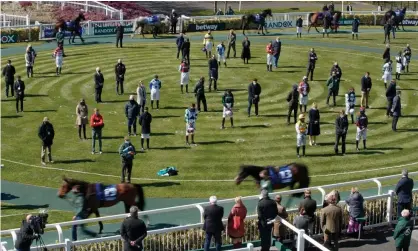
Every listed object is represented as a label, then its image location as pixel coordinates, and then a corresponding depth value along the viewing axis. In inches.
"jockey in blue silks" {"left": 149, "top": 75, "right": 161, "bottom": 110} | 1197.7
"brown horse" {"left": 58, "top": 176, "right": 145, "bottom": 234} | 725.9
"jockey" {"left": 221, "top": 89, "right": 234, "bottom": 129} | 1104.8
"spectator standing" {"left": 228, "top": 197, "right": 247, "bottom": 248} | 661.9
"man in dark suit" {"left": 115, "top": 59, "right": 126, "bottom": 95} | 1288.1
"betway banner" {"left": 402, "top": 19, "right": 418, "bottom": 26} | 2129.7
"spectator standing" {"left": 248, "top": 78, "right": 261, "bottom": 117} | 1163.9
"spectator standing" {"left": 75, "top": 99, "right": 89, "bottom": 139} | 1060.7
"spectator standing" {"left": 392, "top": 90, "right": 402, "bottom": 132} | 1103.0
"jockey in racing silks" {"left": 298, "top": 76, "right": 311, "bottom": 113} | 1166.7
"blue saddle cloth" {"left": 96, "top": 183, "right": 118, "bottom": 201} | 727.7
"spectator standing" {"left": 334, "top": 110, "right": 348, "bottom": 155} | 999.6
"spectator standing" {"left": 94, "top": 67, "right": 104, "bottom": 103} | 1237.7
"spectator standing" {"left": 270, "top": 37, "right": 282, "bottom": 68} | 1482.5
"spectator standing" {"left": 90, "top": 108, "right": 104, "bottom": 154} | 995.9
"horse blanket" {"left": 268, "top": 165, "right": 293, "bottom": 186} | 770.8
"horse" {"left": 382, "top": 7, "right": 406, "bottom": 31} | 1947.1
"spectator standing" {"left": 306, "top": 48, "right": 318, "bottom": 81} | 1374.3
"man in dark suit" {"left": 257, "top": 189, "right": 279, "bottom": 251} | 657.6
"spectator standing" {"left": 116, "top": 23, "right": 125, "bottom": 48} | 1724.9
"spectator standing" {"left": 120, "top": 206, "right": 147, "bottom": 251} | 611.5
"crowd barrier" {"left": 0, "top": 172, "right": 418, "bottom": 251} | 637.9
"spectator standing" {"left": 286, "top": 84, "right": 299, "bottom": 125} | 1114.7
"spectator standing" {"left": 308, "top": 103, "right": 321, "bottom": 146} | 1029.8
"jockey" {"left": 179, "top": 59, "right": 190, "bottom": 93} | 1294.3
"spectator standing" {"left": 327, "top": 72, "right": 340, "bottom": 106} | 1218.0
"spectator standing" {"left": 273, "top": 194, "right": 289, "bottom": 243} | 680.8
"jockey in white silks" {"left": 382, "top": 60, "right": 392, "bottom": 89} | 1328.7
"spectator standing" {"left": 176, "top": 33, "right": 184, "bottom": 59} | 1571.1
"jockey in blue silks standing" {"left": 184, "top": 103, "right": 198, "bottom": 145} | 1029.8
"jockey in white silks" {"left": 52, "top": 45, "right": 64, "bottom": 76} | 1453.0
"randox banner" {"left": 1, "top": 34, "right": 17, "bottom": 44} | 1818.0
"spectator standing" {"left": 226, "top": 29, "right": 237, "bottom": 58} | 1606.3
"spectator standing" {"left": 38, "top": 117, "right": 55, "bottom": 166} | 956.0
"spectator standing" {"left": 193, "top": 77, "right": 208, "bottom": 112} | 1165.1
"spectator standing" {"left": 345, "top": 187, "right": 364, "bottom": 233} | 720.3
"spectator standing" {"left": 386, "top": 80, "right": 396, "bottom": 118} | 1167.9
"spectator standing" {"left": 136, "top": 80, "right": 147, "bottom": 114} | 1160.8
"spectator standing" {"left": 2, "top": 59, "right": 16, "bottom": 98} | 1267.2
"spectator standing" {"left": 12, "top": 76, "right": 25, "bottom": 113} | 1188.8
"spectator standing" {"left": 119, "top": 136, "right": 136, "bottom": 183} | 860.0
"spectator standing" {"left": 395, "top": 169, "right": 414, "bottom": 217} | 737.6
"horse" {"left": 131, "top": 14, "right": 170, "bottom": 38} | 1924.2
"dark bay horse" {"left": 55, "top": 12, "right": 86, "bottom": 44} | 1790.1
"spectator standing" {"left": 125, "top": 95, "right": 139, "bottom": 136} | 1064.2
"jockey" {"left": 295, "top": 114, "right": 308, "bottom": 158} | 991.0
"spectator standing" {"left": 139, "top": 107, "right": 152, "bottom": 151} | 1005.2
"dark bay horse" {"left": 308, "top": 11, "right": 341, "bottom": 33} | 1974.7
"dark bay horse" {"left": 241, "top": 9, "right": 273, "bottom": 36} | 1968.5
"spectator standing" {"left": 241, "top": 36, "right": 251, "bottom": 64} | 1560.0
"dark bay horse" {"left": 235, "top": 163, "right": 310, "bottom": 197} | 772.6
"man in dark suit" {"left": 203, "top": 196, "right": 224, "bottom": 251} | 648.4
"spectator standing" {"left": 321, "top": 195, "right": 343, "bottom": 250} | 677.9
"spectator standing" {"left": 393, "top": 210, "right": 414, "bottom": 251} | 650.8
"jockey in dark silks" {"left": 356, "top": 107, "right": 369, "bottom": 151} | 1020.5
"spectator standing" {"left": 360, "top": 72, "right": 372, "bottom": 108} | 1203.9
